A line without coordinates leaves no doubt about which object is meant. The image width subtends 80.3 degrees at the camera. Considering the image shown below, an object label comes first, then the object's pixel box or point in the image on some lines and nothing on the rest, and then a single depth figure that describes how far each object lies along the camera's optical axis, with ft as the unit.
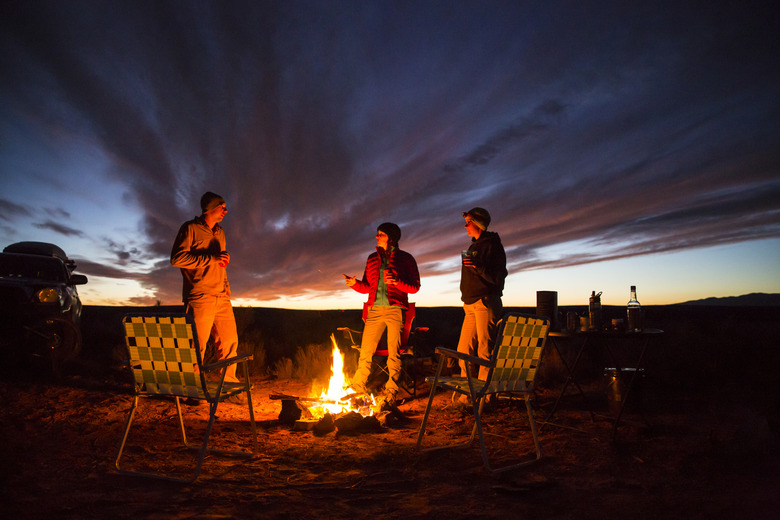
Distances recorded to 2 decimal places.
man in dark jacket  16.34
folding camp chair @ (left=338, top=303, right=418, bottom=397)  18.54
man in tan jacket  15.62
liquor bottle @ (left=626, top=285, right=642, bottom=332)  13.47
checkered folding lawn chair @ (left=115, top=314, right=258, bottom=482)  10.25
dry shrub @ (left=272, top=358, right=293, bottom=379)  25.94
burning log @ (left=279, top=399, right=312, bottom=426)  15.66
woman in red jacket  17.19
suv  22.21
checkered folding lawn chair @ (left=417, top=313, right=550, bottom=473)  10.58
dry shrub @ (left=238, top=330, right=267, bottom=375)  28.09
